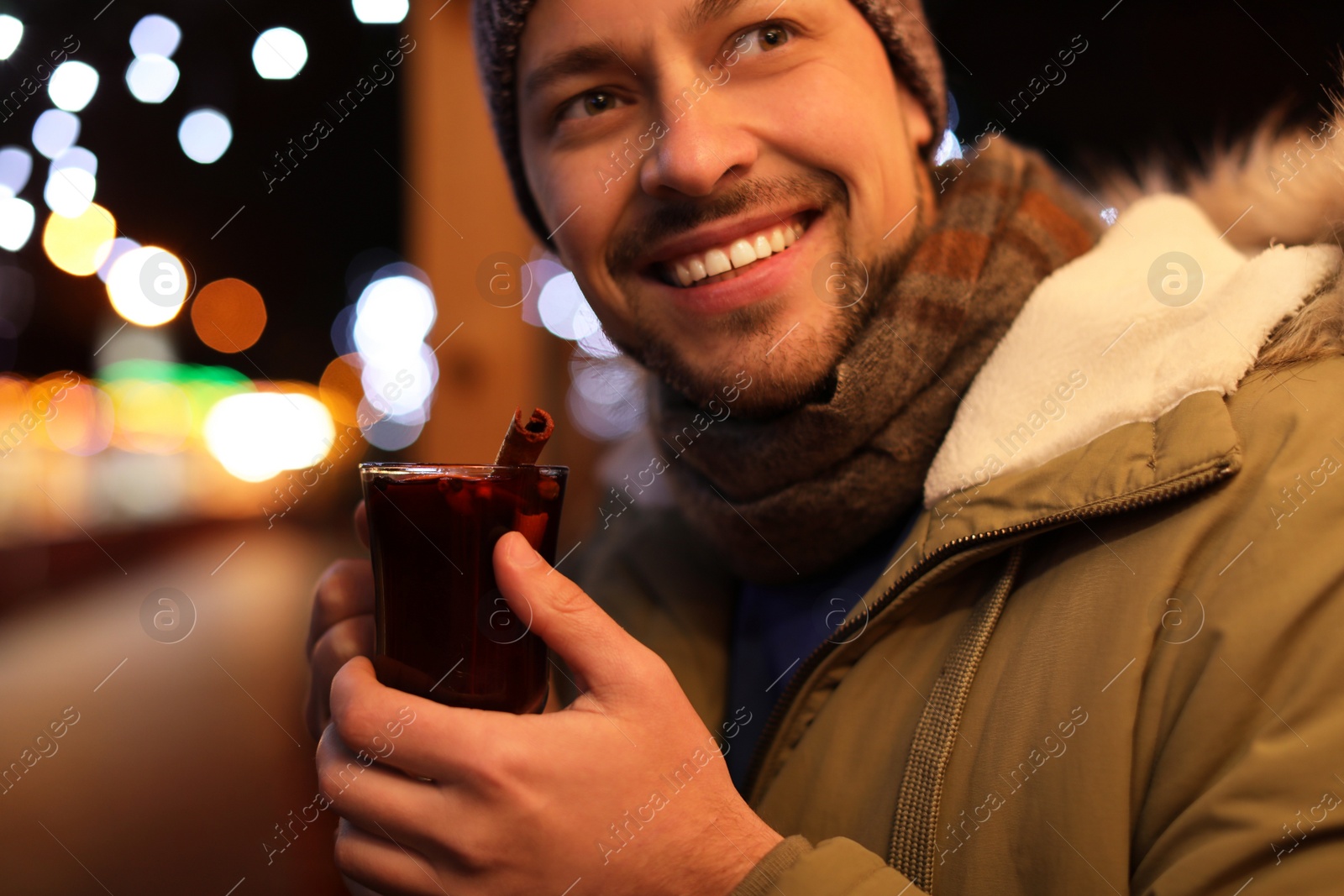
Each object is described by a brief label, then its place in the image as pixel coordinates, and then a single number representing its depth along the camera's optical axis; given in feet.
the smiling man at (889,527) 1.83
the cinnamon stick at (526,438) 1.91
